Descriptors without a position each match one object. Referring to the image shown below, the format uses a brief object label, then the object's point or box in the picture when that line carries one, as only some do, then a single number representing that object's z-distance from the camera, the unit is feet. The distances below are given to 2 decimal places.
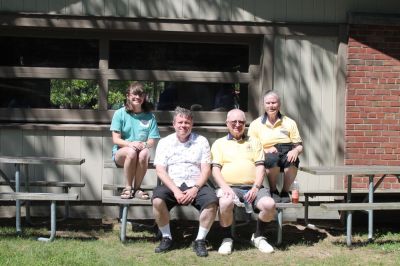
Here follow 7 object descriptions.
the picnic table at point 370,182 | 20.94
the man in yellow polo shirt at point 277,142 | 21.81
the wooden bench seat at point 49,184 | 23.52
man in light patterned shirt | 20.04
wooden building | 24.79
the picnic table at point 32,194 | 20.68
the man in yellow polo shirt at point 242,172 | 20.45
